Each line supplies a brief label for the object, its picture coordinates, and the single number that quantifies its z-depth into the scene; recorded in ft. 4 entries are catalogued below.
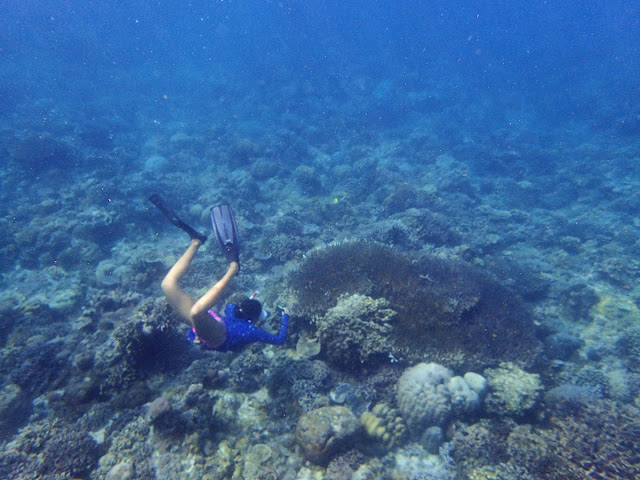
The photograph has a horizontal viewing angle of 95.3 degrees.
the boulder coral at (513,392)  14.55
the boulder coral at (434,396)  13.85
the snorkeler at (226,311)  15.35
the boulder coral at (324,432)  12.60
